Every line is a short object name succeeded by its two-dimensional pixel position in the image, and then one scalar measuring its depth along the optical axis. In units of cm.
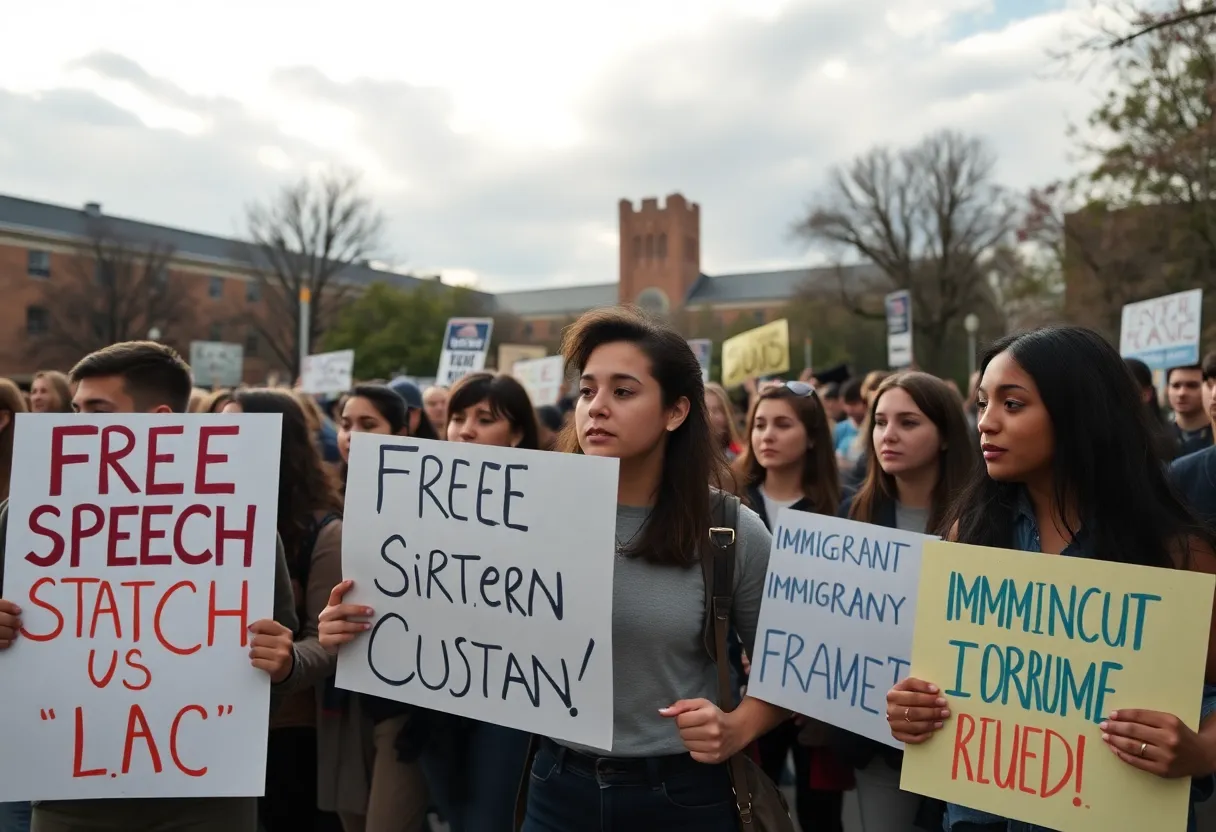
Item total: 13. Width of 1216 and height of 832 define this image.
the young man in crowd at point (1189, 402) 607
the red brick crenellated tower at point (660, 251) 8538
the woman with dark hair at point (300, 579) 329
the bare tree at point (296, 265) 4781
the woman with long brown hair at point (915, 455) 358
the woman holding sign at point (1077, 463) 200
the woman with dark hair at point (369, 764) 340
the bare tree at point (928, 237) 4341
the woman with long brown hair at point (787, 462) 423
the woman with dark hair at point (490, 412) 409
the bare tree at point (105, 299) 4622
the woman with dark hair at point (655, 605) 220
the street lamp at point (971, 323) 2654
